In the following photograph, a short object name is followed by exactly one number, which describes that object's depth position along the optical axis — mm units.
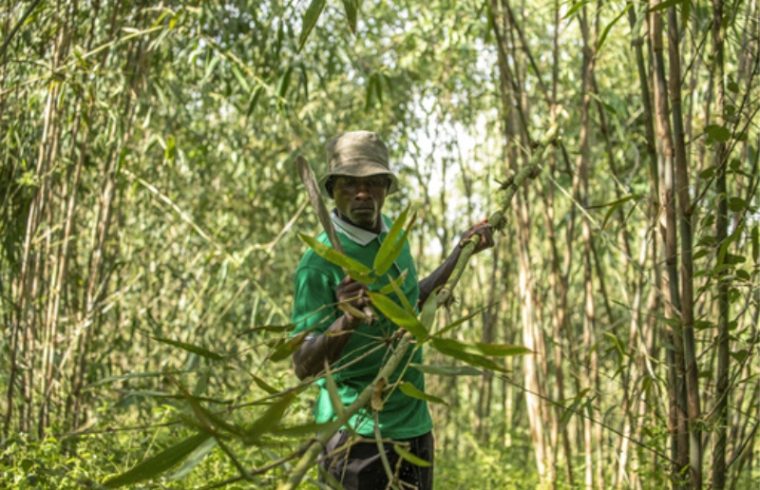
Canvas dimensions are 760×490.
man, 1768
